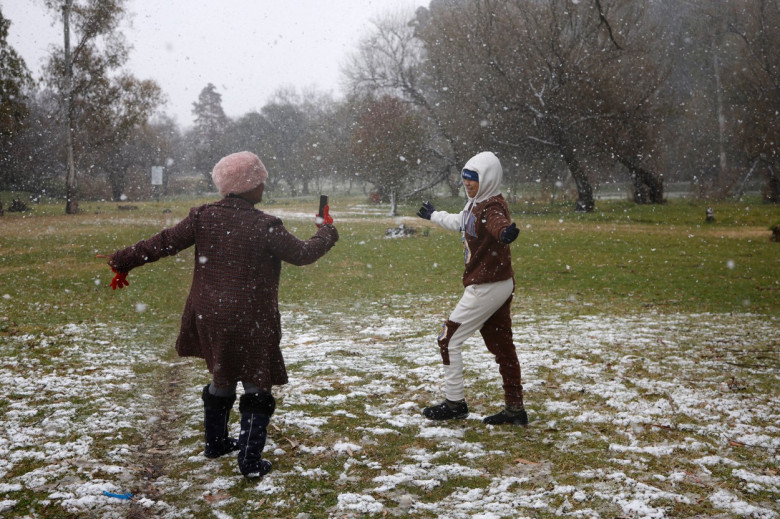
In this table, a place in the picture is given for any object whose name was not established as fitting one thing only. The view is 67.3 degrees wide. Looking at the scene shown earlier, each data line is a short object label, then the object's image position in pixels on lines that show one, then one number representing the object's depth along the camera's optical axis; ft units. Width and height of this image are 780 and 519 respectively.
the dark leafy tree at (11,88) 91.71
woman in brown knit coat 11.77
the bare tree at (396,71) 142.61
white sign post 138.66
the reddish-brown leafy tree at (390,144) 103.81
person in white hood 13.99
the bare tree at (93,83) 115.96
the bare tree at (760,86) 109.91
